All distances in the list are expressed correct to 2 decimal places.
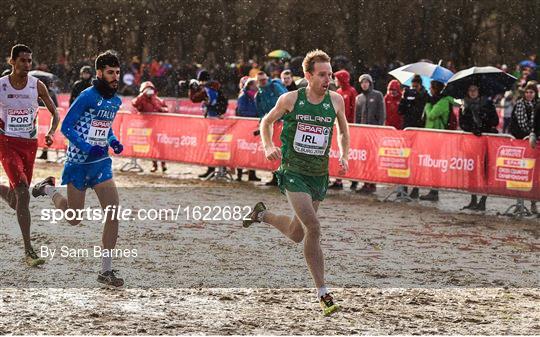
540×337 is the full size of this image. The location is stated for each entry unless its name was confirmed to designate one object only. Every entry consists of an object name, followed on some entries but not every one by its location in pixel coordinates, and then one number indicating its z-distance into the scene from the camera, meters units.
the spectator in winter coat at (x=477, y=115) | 16.03
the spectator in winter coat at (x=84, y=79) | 18.14
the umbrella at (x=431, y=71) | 18.27
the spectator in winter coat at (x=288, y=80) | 18.42
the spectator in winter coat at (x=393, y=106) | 18.66
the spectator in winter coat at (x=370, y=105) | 17.97
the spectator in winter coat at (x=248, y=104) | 20.12
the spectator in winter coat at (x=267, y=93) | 18.64
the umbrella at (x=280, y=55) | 35.16
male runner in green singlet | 8.60
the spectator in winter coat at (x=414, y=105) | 17.66
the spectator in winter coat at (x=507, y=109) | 26.59
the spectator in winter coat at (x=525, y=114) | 15.74
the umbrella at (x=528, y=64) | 36.50
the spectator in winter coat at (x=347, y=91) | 17.89
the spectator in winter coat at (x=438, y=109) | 17.02
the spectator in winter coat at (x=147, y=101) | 21.30
